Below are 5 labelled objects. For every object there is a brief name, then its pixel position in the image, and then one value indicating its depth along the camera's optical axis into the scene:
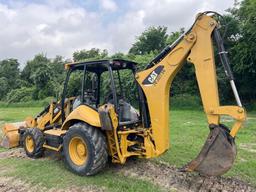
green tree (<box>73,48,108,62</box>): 23.38
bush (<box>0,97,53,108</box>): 17.16
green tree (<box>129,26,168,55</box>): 18.65
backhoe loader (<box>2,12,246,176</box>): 2.80
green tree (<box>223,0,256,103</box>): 10.90
